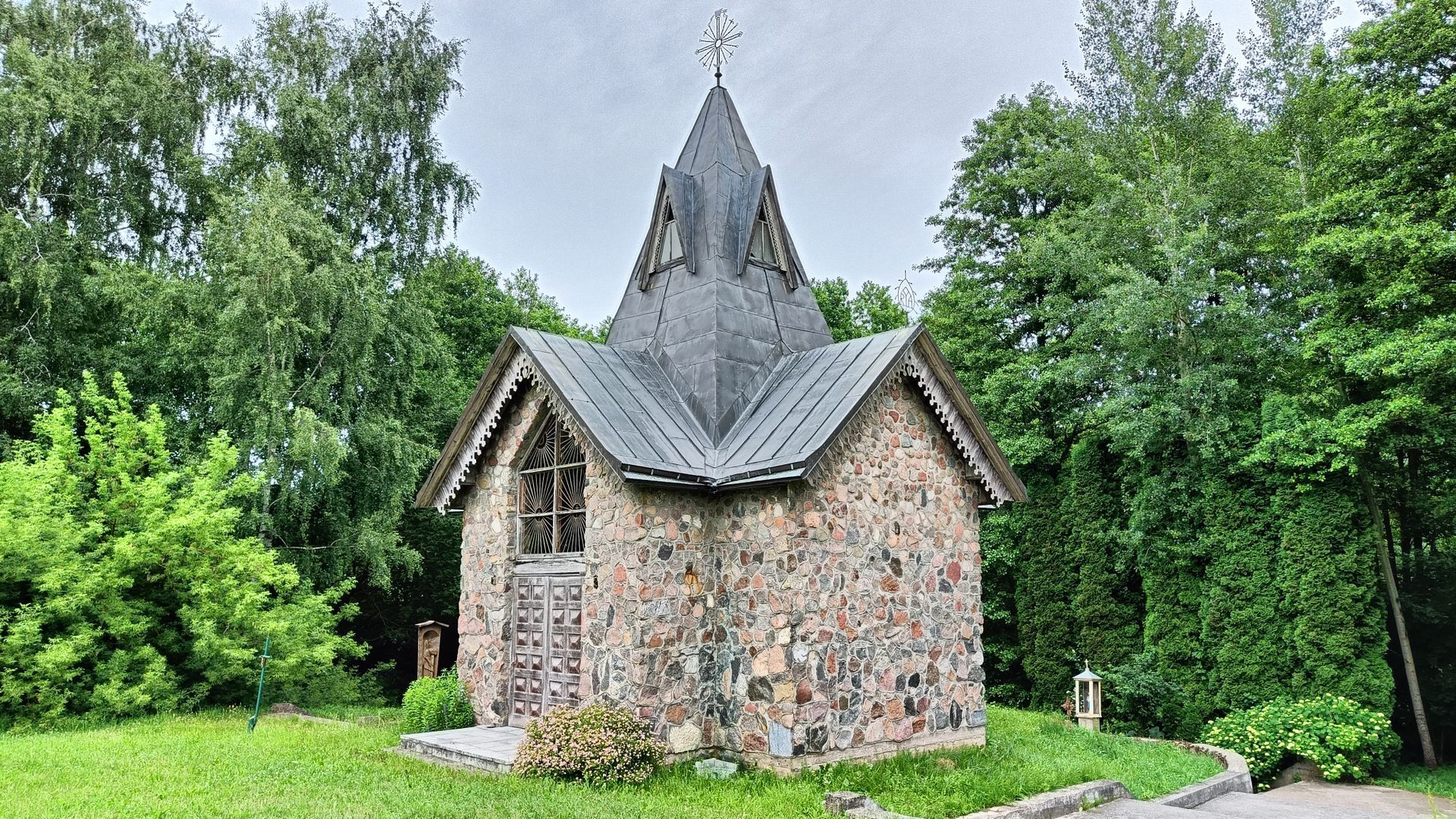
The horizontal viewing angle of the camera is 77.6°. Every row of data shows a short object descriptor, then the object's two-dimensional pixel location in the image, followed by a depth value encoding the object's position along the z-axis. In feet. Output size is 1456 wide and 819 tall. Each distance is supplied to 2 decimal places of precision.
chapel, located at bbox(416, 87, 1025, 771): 31.60
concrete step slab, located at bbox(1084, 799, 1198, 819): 28.96
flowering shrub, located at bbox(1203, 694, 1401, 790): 40.60
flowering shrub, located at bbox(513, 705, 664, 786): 29.04
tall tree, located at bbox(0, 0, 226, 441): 57.47
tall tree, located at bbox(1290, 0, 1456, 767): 40.60
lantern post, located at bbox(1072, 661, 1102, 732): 47.14
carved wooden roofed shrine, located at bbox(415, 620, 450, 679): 49.98
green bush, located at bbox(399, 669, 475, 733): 38.52
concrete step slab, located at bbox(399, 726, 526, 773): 31.40
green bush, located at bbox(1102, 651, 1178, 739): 49.80
